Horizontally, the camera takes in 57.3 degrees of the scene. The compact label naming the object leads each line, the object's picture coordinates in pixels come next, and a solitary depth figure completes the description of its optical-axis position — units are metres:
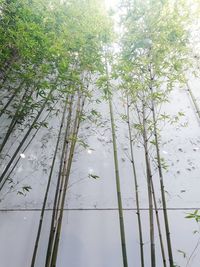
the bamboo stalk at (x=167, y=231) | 1.43
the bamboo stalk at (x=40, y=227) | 1.66
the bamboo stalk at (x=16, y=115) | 2.14
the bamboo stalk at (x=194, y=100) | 2.62
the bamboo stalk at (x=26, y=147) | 2.09
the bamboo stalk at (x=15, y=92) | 2.31
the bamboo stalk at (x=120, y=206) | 1.46
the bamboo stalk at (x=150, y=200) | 1.45
